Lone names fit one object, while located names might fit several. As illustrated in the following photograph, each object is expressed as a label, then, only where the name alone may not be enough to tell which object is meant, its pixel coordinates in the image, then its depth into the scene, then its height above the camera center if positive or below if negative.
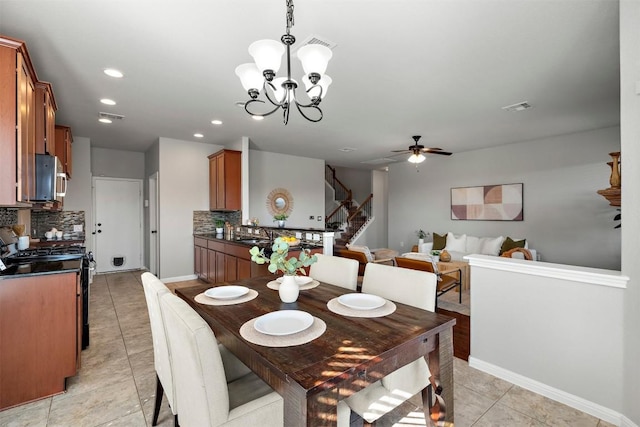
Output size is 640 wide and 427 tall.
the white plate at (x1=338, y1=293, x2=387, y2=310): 1.70 -0.51
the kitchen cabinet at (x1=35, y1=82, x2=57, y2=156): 2.61 +0.86
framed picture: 6.04 +0.23
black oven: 2.25 -0.40
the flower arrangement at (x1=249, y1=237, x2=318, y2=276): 1.74 -0.26
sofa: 5.73 -0.63
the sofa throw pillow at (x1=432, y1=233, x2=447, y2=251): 6.78 -0.63
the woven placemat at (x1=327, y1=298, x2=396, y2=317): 1.61 -0.52
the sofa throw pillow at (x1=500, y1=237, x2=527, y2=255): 5.63 -0.57
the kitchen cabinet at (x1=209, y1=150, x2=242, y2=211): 5.41 +0.63
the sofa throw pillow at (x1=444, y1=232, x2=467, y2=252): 6.45 -0.64
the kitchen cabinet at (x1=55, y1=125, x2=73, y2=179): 3.99 +0.95
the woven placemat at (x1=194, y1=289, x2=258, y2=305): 1.82 -0.52
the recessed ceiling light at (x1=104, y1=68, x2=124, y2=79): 2.88 +1.37
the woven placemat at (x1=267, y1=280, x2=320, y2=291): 2.15 -0.51
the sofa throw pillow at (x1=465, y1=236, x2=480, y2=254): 6.23 -0.65
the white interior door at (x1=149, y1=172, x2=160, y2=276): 6.03 -0.22
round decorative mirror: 6.93 +0.29
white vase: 1.80 -0.44
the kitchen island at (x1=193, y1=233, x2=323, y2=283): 4.00 -0.65
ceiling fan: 5.22 +1.07
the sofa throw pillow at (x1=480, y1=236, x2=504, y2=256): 5.95 -0.63
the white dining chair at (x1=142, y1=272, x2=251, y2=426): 1.53 -0.79
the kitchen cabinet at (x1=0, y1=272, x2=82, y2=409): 2.03 -0.83
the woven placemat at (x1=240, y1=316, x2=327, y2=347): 1.26 -0.52
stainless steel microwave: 2.37 +0.30
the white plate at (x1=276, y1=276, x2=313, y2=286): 2.23 -0.49
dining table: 1.04 -0.54
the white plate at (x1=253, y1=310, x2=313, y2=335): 1.37 -0.51
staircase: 9.21 +0.01
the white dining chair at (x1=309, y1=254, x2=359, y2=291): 2.36 -0.46
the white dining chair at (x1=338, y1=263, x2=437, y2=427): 1.45 -0.84
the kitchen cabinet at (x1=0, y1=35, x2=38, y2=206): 1.91 +0.61
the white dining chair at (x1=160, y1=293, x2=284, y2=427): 1.10 -0.64
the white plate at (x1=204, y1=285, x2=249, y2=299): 1.91 -0.50
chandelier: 1.72 +0.89
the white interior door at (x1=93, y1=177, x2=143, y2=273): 6.33 -0.18
